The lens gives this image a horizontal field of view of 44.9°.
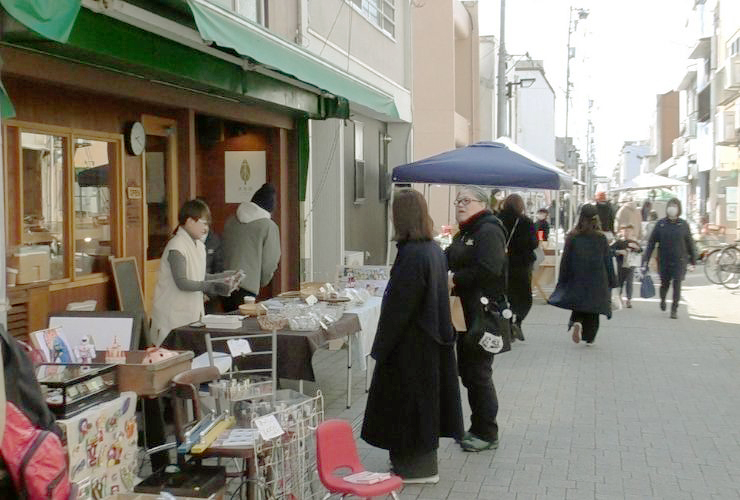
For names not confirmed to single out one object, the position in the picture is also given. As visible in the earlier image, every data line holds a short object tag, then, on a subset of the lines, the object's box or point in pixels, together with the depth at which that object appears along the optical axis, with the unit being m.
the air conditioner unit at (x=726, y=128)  28.12
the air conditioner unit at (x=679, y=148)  49.55
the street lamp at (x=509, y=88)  29.30
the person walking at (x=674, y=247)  14.18
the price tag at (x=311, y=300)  7.98
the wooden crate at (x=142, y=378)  4.88
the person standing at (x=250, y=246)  9.34
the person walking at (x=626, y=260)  15.77
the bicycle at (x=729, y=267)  19.39
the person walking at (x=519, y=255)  11.63
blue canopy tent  11.65
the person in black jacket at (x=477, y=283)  6.61
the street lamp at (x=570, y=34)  44.34
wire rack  4.80
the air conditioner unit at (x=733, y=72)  27.06
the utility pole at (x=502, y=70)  20.80
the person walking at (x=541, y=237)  16.99
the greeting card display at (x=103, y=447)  4.21
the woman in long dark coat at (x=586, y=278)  11.40
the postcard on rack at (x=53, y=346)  4.99
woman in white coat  7.09
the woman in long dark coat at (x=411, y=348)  5.82
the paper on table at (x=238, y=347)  6.30
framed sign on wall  11.51
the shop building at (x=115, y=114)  6.09
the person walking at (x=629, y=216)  21.53
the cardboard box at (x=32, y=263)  7.04
